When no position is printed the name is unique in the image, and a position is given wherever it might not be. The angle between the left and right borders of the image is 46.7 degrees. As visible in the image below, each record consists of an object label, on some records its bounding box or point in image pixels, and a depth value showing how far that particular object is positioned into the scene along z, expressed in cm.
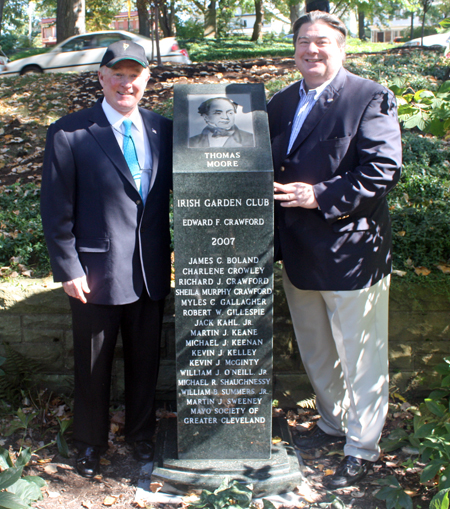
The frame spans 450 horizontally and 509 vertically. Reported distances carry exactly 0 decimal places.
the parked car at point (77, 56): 1362
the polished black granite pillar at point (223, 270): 271
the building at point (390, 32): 6369
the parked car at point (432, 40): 2398
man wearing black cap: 277
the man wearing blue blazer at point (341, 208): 270
